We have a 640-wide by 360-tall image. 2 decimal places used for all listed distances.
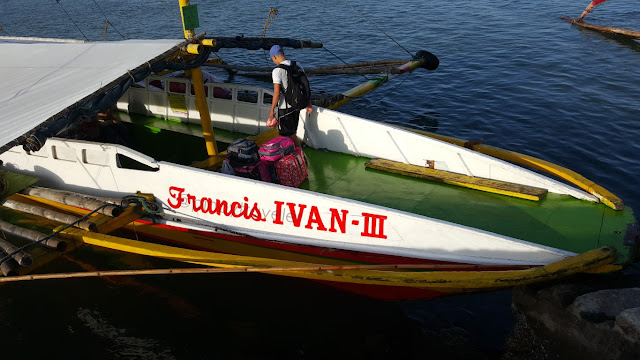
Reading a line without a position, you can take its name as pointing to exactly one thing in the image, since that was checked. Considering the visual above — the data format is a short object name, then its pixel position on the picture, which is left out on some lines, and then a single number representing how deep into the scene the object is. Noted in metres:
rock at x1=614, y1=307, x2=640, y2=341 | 6.14
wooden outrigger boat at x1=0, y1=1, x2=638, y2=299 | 6.86
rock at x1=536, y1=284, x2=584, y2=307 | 7.03
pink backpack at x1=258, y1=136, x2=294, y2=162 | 8.55
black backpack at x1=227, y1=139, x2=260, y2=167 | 8.40
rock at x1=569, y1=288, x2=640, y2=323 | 6.56
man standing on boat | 8.80
